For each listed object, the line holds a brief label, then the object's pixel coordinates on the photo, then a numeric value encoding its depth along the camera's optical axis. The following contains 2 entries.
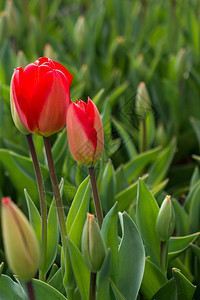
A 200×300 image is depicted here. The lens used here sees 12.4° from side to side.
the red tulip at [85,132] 0.67
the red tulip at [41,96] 0.67
